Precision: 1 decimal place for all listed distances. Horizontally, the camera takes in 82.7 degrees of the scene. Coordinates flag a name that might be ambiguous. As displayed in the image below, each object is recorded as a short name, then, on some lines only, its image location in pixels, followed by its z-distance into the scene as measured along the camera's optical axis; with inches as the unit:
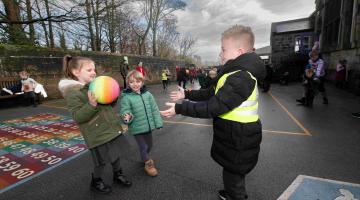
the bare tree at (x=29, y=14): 435.5
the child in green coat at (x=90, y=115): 86.4
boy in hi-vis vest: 67.4
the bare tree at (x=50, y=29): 407.0
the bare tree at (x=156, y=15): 1026.7
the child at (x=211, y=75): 244.9
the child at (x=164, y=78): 627.2
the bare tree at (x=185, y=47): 2045.3
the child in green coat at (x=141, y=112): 116.0
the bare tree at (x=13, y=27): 422.3
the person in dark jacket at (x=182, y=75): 581.0
